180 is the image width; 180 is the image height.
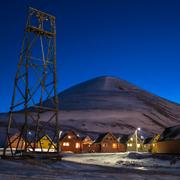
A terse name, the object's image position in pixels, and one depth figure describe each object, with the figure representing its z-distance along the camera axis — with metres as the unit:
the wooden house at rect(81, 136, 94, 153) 96.62
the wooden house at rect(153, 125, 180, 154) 52.81
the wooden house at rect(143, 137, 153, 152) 100.02
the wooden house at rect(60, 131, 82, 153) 93.62
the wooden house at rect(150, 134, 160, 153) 83.47
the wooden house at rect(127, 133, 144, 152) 99.31
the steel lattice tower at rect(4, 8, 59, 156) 30.08
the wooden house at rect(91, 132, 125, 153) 94.50
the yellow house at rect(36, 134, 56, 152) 87.56
